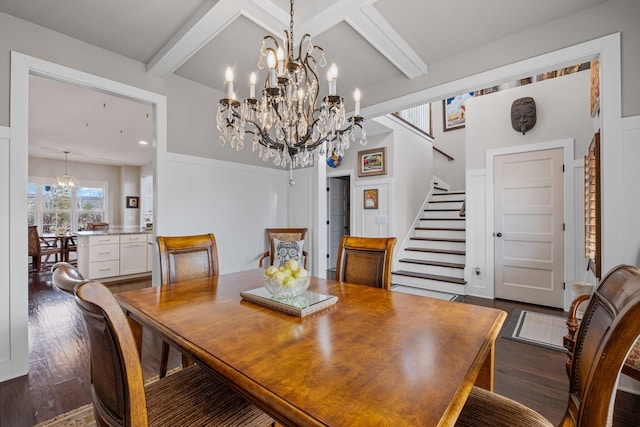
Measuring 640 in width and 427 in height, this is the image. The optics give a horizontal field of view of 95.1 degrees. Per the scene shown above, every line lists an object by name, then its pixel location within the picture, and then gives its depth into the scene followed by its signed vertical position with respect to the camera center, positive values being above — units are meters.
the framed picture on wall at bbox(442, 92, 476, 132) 6.86 +2.38
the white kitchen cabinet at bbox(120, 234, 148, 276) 5.25 -0.74
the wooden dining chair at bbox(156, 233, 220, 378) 1.98 -0.33
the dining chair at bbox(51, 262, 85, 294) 0.87 -0.20
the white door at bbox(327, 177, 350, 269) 6.04 +0.00
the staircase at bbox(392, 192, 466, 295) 4.30 -0.65
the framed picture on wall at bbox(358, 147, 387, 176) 4.82 +0.87
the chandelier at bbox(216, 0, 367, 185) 1.62 +0.58
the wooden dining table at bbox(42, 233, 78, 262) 6.21 -0.59
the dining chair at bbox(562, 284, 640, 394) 1.68 -0.73
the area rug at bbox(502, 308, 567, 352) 2.65 -1.16
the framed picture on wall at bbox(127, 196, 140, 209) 8.52 +0.33
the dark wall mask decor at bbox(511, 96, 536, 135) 3.71 +1.27
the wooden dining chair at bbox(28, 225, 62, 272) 5.35 -0.69
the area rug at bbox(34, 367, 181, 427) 1.60 -1.15
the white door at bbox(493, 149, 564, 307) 3.59 -0.18
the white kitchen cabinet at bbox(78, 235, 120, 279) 4.91 -0.72
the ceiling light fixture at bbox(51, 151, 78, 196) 6.91 +0.71
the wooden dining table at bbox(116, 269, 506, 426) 0.67 -0.44
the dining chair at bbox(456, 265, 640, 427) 0.64 -0.38
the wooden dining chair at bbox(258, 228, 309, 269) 3.79 -0.43
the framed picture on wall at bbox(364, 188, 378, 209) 4.91 +0.25
